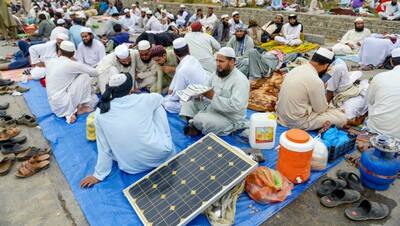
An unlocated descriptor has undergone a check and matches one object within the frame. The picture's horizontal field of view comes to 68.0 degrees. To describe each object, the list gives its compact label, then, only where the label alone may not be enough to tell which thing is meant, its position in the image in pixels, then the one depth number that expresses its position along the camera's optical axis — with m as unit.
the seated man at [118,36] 10.27
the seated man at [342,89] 4.79
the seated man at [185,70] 4.63
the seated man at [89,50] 6.66
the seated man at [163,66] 5.31
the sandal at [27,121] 4.98
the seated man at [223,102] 3.80
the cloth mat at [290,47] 9.04
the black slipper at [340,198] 2.93
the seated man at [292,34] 9.64
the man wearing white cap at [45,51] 7.19
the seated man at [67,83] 4.91
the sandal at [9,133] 4.43
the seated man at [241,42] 7.37
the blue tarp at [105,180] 2.87
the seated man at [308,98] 3.82
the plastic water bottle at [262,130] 3.69
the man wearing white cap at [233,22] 11.06
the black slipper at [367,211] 2.74
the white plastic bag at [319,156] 3.34
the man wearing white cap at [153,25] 14.02
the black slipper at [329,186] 3.08
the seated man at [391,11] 10.90
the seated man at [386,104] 3.57
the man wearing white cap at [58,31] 8.31
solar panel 2.64
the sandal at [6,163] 3.74
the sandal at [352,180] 3.12
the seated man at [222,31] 10.81
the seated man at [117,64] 5.17
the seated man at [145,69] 5.40
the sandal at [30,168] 3.65
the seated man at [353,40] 9.26
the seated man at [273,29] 10.13
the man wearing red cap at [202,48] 6.63
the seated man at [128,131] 2.99
